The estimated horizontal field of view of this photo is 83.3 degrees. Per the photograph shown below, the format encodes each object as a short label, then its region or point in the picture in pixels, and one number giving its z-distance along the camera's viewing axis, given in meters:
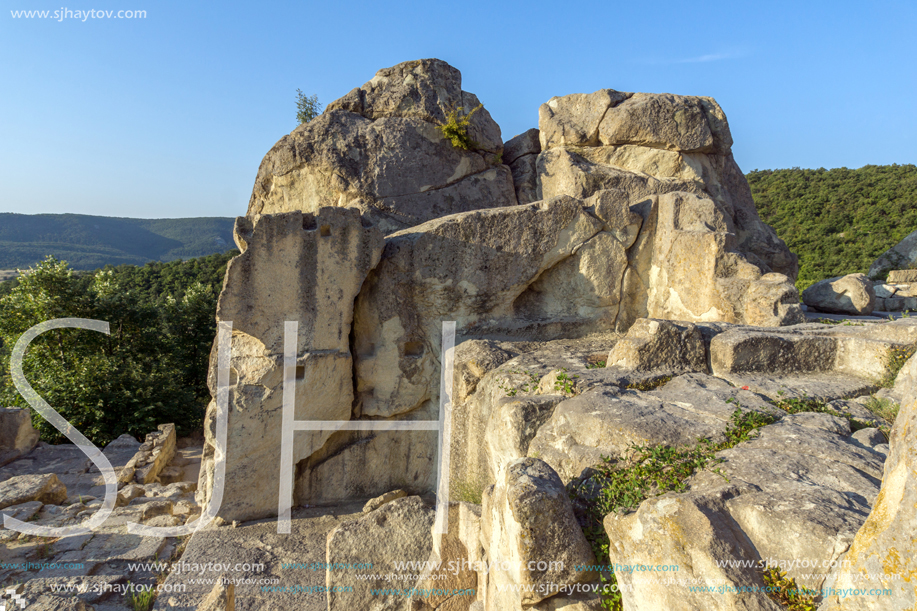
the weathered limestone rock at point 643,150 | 8.52
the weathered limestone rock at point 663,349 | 4.84
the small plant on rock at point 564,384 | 4.36
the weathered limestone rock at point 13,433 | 8.41
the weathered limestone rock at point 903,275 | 11.24
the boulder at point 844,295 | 8.16
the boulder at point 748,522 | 2.26
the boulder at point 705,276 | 6.07
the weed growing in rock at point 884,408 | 3.90
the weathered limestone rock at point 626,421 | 3.44
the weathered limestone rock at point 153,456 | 7.77
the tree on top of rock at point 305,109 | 16.44
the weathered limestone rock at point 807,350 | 4.82
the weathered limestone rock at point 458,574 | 3.87
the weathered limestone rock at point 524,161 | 9.17
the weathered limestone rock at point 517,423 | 4.05
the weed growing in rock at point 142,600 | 4.54
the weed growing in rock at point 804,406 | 3.97
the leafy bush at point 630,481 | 2.91
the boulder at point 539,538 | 2.70
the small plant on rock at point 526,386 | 4.79
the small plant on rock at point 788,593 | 2.16
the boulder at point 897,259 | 13.43
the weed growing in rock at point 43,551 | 5.30
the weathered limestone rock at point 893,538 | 1.67
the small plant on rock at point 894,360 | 4.63
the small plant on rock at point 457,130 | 8.49
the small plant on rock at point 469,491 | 4.91
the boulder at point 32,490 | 6.27
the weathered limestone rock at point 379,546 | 4.38
